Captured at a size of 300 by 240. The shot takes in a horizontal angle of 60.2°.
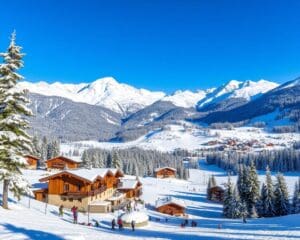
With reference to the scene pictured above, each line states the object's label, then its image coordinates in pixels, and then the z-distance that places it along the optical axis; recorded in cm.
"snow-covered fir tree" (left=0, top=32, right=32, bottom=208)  2425
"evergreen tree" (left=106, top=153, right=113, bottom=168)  10515
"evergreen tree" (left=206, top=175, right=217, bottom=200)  7866
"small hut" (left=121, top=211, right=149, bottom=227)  3153
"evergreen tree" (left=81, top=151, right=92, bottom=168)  8600
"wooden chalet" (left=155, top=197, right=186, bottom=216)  5516
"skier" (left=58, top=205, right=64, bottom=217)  3271
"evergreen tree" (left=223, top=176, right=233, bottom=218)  5344
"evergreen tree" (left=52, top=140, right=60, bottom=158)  9616
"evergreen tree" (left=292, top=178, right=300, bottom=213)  5357
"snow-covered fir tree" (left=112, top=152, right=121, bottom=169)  8381
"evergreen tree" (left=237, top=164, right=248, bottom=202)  5708
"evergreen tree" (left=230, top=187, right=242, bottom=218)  5230
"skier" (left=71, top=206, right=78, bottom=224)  3017
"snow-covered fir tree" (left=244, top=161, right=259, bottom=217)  5627
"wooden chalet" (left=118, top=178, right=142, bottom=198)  5771
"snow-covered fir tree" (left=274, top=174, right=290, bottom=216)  5365
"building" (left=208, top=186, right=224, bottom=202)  7748
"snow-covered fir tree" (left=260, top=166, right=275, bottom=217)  5426
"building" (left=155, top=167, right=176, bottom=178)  11310
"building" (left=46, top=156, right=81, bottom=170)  7337
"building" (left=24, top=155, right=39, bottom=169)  7603
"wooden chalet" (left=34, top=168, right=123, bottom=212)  4172
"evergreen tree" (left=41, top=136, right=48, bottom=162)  9395
